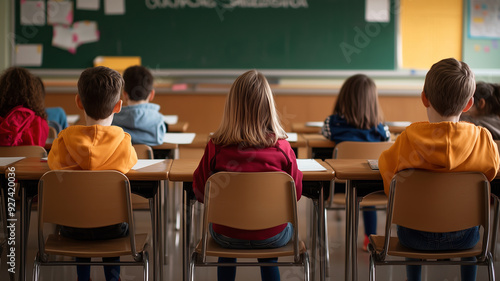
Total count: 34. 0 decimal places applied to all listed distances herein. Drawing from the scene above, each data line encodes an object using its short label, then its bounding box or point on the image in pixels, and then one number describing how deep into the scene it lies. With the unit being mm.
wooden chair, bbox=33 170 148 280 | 2072
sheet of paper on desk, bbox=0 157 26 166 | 2473
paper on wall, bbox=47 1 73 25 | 5883
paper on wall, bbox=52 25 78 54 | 5898
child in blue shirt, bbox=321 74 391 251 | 3391
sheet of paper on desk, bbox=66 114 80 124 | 4773
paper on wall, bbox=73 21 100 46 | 5891
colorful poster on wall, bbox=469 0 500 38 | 5883
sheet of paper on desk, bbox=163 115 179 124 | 4891
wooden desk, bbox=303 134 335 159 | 3465
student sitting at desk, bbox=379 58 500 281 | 2133
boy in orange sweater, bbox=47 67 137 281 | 2234
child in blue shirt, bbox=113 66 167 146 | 3355
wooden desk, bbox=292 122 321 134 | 4395
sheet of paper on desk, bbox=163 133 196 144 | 3431
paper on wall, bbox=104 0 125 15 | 5879
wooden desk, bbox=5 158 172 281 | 2277
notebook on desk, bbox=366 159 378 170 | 2416
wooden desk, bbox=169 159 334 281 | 2279
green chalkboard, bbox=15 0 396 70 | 5891
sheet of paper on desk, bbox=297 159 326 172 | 2361
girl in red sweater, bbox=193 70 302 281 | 2152
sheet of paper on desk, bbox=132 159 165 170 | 2397
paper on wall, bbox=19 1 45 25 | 5871
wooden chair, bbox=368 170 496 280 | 2070
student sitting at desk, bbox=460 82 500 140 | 3199
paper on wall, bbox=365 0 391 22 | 5883
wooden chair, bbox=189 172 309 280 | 2031
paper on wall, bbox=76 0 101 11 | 5879
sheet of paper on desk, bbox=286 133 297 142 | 3499
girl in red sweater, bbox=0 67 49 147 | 3094
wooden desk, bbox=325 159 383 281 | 2320
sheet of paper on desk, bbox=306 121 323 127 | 4562
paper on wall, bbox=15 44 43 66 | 5922
